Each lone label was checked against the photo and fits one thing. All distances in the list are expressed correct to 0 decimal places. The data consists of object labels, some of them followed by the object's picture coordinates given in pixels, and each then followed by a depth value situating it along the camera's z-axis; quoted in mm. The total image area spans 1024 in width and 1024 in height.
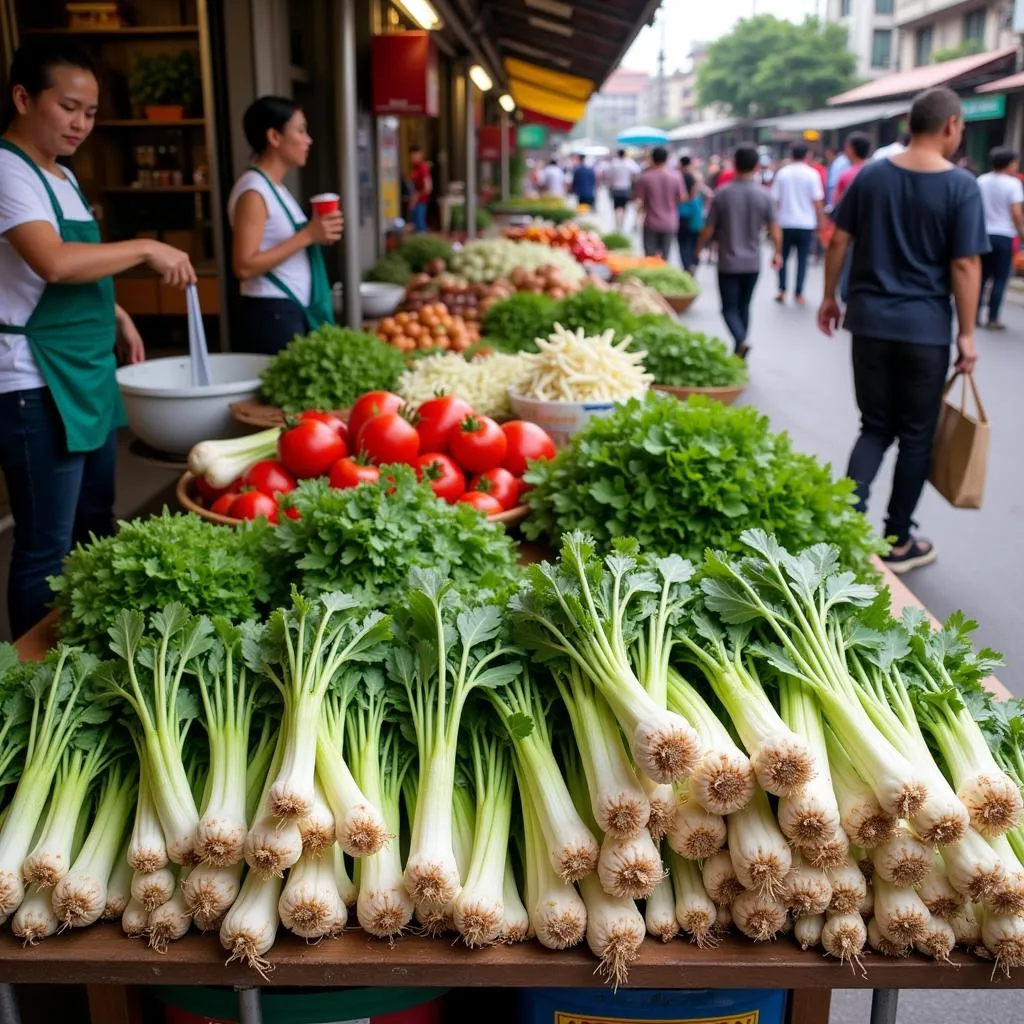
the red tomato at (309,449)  2850
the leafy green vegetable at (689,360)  4383
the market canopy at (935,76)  27484
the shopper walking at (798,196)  14023
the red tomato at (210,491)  2908
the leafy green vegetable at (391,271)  8531
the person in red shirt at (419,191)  14562
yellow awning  21016
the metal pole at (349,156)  5457
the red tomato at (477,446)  2939
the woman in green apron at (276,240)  4398
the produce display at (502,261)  8086
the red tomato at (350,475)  2662
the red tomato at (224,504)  2730
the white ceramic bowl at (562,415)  3344
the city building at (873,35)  58375
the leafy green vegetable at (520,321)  5348
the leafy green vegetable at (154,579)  1990
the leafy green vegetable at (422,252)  9086
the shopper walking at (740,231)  10250
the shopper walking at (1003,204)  11773
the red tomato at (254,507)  2643
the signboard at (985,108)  25391
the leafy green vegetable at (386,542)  2072
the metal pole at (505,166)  22275
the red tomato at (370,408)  3082
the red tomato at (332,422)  3006
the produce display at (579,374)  3434
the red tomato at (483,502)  2748
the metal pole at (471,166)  12982
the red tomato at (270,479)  2809
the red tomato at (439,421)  3012
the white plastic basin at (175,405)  3529
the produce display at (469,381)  3734
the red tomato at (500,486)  2871
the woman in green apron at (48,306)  2908
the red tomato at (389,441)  2850
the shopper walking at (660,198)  15336
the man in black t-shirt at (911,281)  4793
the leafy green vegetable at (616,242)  15516
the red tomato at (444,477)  2791
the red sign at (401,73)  8953
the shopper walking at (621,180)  26438
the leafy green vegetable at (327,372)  3713
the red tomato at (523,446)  3039
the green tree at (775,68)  55219
